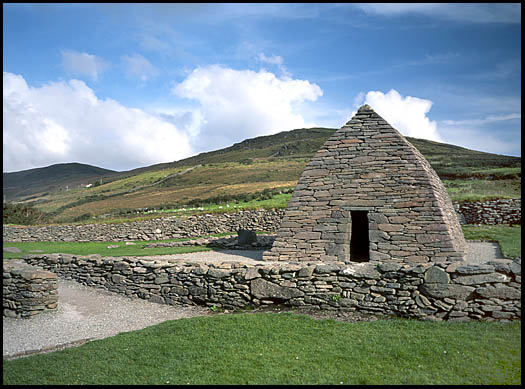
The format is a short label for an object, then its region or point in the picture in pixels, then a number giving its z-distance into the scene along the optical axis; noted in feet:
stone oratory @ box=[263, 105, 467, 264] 37.99
